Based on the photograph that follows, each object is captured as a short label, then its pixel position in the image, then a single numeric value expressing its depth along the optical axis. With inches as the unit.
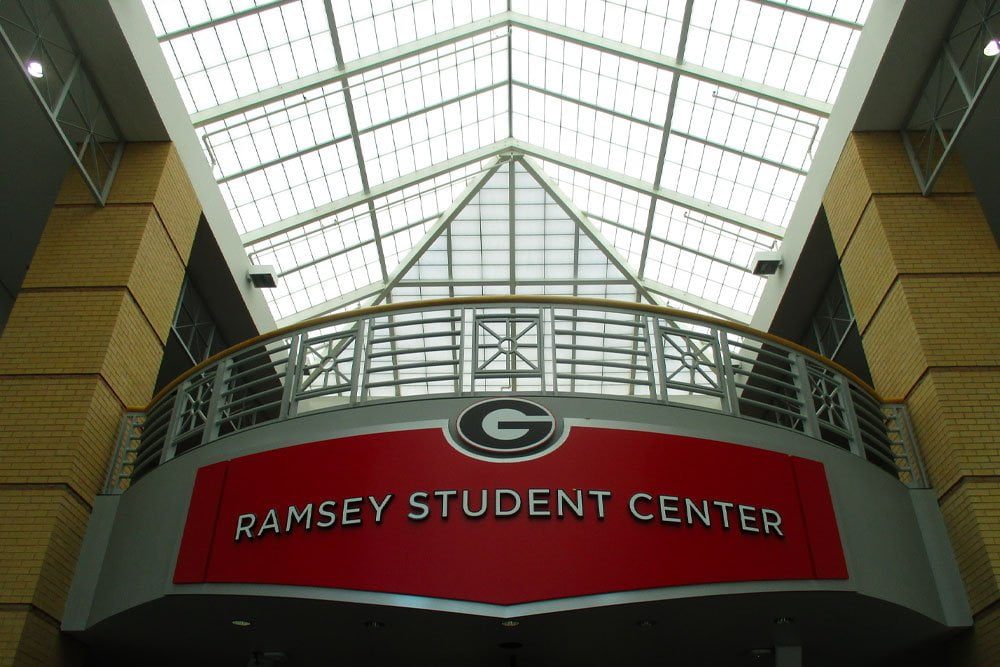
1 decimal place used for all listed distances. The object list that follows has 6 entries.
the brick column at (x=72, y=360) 455.5
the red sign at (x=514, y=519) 381.7
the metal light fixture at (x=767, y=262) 781.3
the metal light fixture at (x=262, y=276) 814.5
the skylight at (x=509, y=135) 838.5
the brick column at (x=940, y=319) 454.3
